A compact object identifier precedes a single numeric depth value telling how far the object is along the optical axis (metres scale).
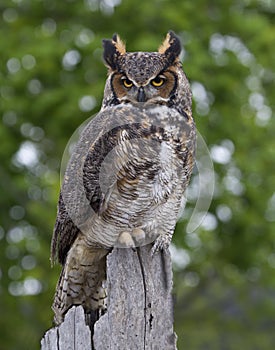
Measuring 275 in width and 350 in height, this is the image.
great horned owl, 6.61
